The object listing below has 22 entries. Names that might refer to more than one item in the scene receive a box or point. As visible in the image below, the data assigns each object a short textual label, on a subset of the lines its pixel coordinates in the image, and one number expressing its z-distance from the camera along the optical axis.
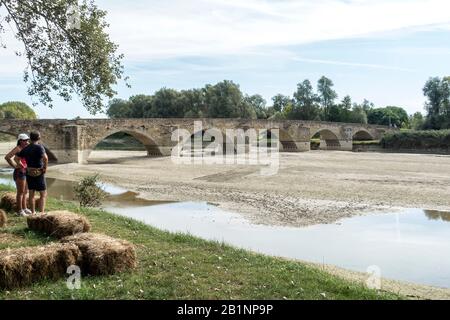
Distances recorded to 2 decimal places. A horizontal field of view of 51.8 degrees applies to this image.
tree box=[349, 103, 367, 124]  100.01
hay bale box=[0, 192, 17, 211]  11.61
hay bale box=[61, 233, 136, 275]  7.02
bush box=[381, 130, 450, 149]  67.38
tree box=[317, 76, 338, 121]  103.56
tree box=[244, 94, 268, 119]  115.18
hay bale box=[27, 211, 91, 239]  8.81
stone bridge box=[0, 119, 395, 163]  43.34
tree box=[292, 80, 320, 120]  99.94
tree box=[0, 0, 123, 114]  13.15
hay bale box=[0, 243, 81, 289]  6.38
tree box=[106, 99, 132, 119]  100.31
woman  10.81
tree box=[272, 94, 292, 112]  127.06
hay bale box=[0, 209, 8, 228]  9.67
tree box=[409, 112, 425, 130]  83.70
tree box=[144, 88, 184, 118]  92.56
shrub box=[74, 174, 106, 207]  16.62
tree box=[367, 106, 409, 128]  111.12
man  10.66
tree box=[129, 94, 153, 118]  95.69
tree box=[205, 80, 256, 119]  87.06
